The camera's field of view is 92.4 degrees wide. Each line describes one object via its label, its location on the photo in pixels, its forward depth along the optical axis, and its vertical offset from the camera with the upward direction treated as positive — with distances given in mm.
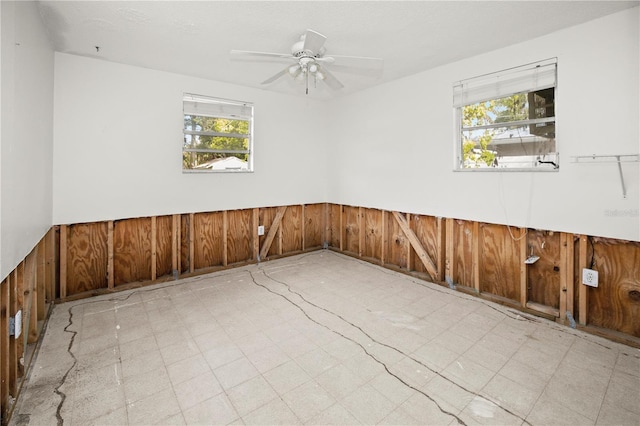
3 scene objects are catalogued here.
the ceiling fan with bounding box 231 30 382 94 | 2590 +1442
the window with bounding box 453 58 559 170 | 3123 +1053
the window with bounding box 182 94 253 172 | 4383 +1170
